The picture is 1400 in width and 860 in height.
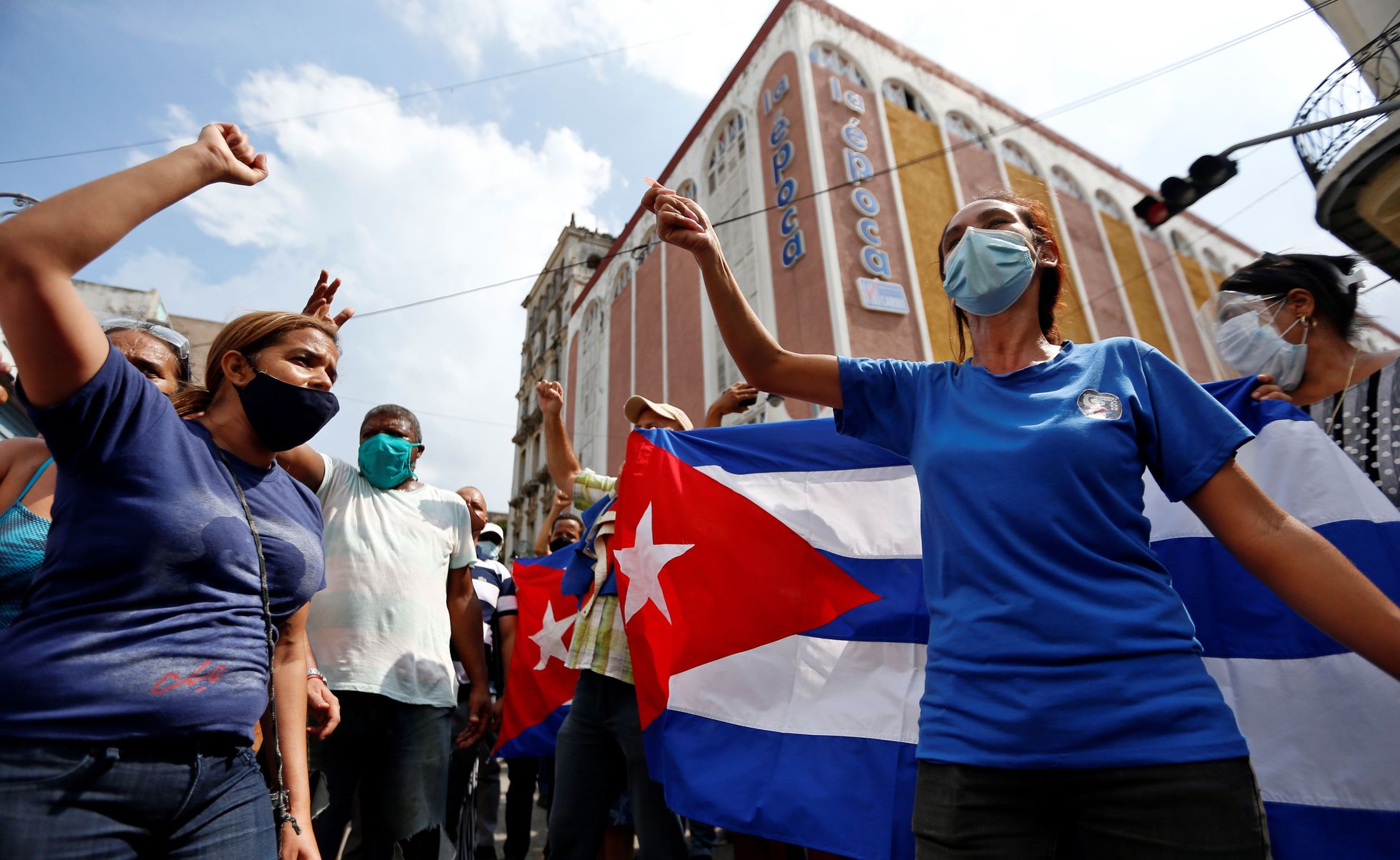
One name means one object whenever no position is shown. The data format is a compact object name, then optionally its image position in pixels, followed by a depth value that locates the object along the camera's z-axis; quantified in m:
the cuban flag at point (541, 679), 4.12
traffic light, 7.86
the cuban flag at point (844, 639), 1.89
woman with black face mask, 1.13
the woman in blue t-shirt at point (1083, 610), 1.17
